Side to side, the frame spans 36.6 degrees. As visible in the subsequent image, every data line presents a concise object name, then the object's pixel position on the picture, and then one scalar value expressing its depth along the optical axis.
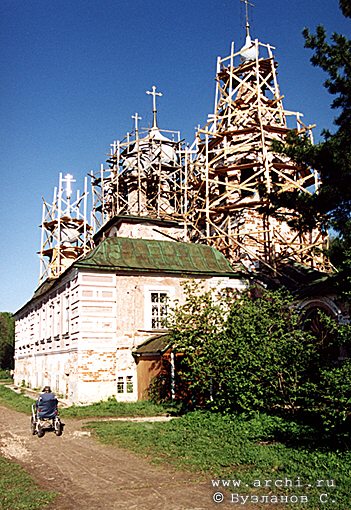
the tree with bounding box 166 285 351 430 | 12.59
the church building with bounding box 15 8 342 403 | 18.61
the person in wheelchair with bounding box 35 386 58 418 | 13.21
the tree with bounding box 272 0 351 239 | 12.16
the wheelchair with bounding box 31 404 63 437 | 13.16
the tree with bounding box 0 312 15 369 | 57.31
